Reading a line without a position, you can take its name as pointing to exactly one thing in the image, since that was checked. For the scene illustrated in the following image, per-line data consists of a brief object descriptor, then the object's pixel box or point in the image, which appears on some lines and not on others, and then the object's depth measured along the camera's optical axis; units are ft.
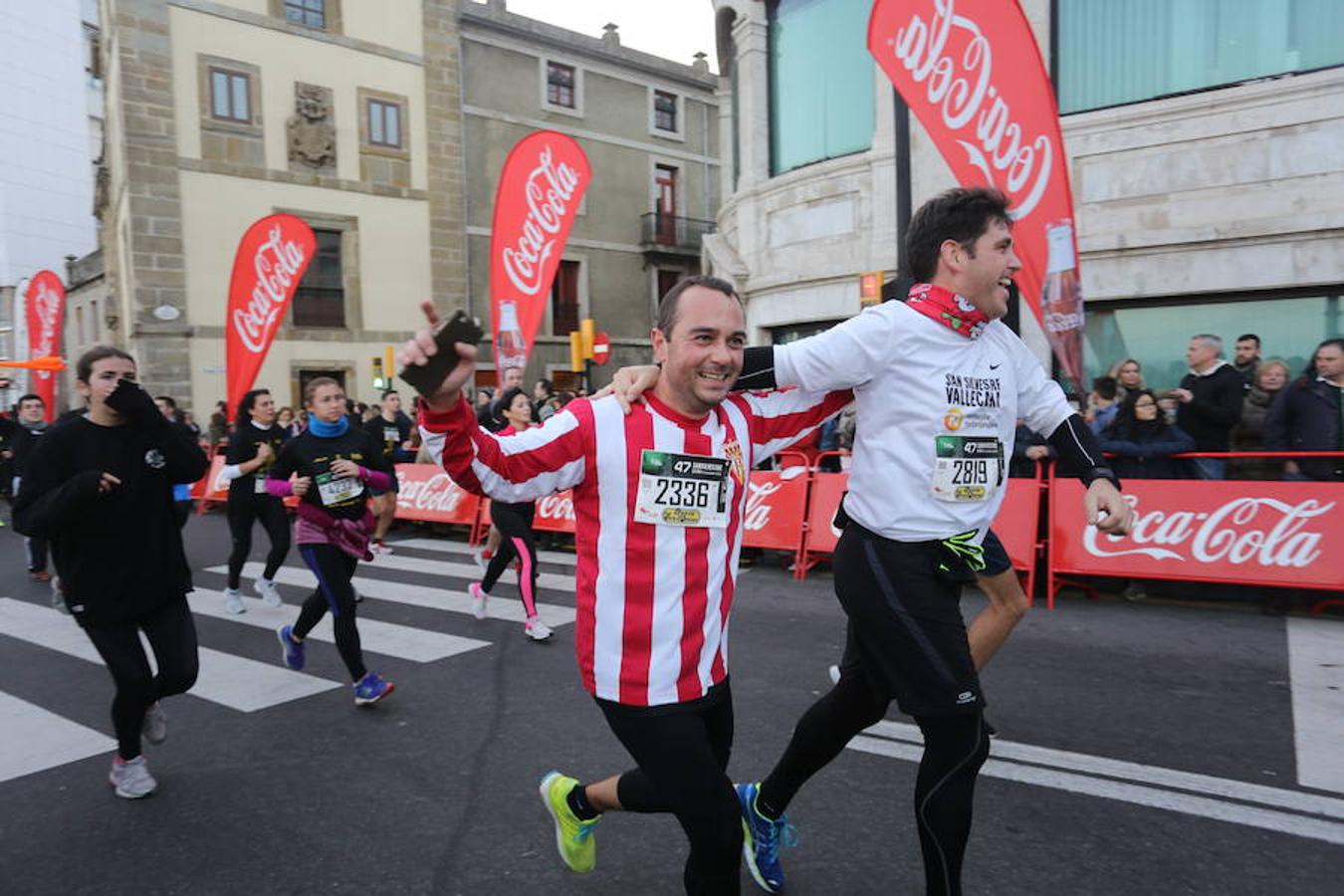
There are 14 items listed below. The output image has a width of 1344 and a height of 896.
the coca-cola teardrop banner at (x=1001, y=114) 23.48
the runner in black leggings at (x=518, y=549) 20.74
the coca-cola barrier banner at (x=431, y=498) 38.04
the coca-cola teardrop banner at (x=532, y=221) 38.99
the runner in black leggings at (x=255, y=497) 24.07
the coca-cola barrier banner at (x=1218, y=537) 21.25
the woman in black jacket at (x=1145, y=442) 23.88
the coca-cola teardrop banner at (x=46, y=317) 68.39
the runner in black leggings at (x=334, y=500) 16.02
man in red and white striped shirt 7.39
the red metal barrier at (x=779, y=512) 28.91
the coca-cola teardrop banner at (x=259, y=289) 41.50
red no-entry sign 62.68
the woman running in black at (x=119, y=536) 12.50
